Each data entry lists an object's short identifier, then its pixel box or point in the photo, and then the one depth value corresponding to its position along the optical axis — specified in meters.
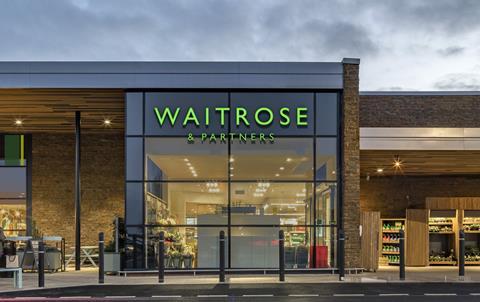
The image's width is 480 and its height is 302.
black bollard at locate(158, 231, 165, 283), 15.98
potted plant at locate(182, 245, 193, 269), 18.17
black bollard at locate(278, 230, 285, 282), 16.08
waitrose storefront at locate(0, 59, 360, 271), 17.94
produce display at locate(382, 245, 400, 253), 23.02
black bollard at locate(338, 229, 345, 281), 16.61
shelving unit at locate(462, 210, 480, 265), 22.20
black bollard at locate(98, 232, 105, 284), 15.82
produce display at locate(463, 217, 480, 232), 22.56
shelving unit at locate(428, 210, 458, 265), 22.44
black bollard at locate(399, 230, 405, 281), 16.47
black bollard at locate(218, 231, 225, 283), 15.98
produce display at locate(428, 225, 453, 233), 22.69
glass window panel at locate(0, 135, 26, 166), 23.92
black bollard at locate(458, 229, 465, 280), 16.69
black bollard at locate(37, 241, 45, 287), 15.16
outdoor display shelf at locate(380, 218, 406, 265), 22.94
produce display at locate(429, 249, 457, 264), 22.12
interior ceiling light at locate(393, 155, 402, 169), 20.93
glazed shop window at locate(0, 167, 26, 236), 23.78
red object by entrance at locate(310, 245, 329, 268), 18.12
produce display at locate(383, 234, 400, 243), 23.42
